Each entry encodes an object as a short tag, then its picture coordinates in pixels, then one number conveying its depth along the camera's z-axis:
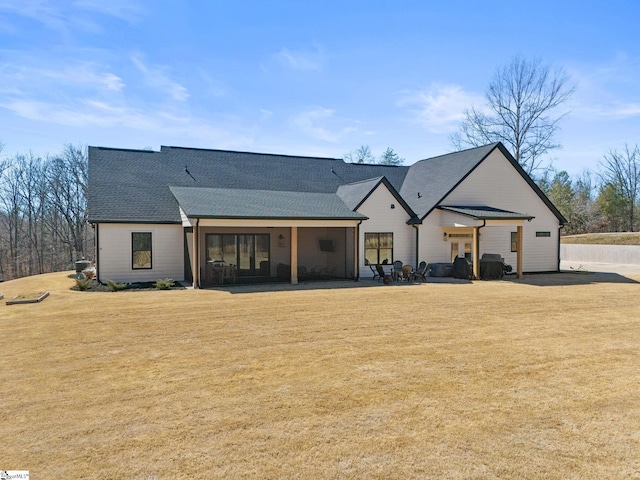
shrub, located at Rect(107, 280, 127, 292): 15.53
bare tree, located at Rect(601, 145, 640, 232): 53.19
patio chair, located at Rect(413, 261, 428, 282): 18.94
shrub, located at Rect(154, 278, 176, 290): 15.87
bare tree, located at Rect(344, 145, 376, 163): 55.59
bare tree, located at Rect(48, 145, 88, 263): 39.72
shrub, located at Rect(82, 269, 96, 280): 17.92
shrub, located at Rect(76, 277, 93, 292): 15.64
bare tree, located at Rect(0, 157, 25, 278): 39.84
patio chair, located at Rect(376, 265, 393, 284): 18.11
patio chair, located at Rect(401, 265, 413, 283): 18.64
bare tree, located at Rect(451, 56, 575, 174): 37.72
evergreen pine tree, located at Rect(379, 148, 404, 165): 55.01
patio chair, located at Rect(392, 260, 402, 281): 19.14
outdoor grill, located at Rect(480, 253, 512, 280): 19.81
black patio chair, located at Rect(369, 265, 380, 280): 19.41
